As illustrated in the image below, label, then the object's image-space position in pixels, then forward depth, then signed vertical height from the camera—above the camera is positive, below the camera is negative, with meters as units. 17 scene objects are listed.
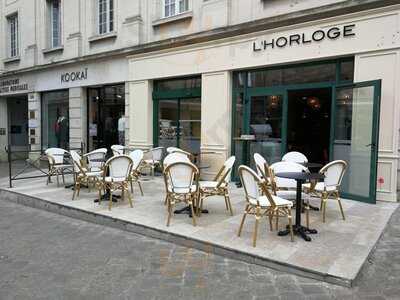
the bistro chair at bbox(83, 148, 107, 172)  7.29 -0.73
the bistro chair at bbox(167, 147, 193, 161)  7.81 -0.63
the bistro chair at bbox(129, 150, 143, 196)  7.17 -0.69
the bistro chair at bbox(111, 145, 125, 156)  10.05 -0.70
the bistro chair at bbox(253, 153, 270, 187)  5.40 -0.65
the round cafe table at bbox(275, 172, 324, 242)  4.49 -1.00
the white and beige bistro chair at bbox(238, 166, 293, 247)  4.24 -0.90
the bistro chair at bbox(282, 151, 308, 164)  6.59 -0.56
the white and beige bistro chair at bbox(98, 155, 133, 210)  6.16 -0.84
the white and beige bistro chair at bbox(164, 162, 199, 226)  5.13 -0.81
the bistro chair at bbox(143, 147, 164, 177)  9.48 -0.92
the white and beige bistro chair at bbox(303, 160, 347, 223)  5.10 -0.77
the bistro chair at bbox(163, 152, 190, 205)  6.23 -0.58
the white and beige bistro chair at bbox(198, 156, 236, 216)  5.56 -0.95
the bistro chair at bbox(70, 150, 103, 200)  7.01 -1.00
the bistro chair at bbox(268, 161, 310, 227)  5.63 -0.69
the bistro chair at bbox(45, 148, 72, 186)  8.41 -0.93
